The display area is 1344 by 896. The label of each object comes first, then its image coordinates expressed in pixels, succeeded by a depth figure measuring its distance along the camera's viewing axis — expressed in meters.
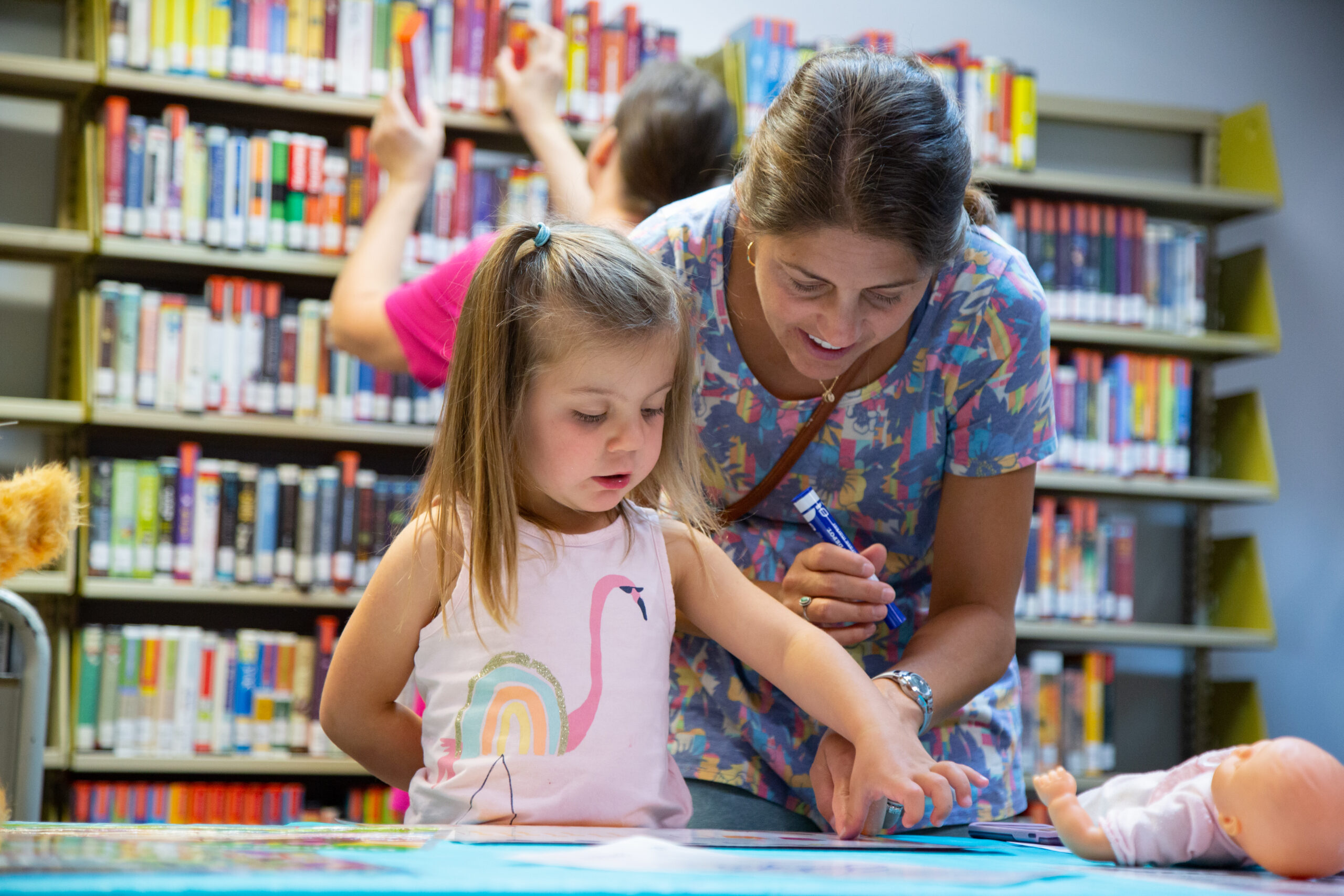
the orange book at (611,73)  3.11
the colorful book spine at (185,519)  2.82
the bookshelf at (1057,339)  2.80
